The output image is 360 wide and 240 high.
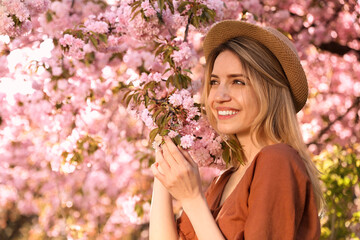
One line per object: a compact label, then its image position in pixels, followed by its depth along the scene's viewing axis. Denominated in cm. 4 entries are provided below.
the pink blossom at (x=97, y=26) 343
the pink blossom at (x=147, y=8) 284
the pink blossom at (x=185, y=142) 204
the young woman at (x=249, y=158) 177
